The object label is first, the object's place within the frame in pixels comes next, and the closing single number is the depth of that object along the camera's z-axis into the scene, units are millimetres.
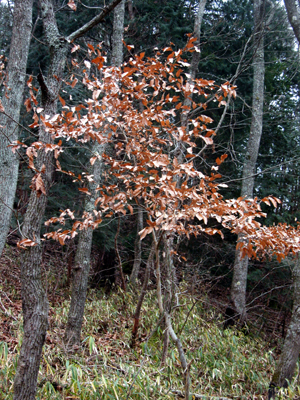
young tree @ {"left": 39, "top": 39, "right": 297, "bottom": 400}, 2312
